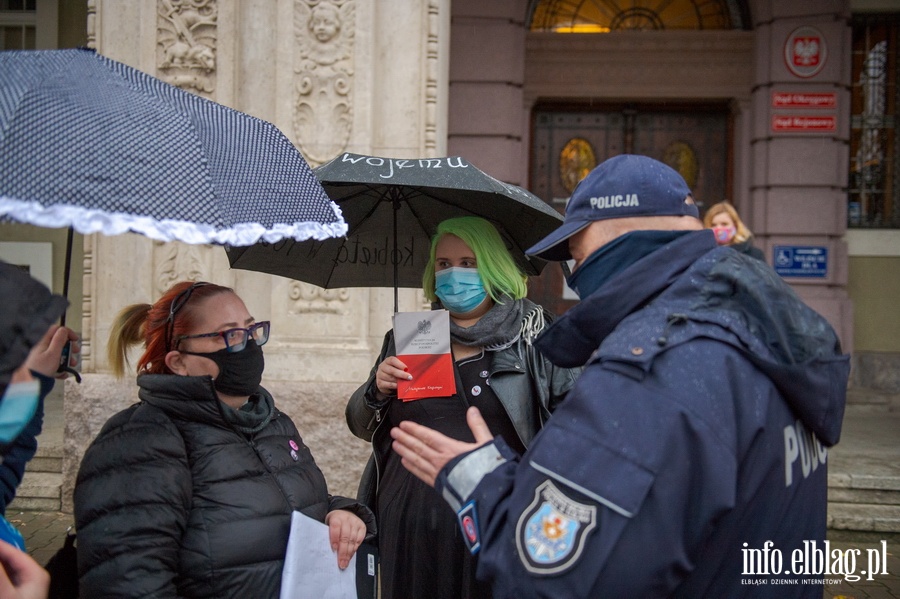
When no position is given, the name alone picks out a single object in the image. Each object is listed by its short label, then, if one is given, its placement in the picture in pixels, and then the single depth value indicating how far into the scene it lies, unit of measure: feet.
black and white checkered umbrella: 4.88
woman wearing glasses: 6.32
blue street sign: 26.68
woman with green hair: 8.85
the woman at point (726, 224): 20.10
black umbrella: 8.73
